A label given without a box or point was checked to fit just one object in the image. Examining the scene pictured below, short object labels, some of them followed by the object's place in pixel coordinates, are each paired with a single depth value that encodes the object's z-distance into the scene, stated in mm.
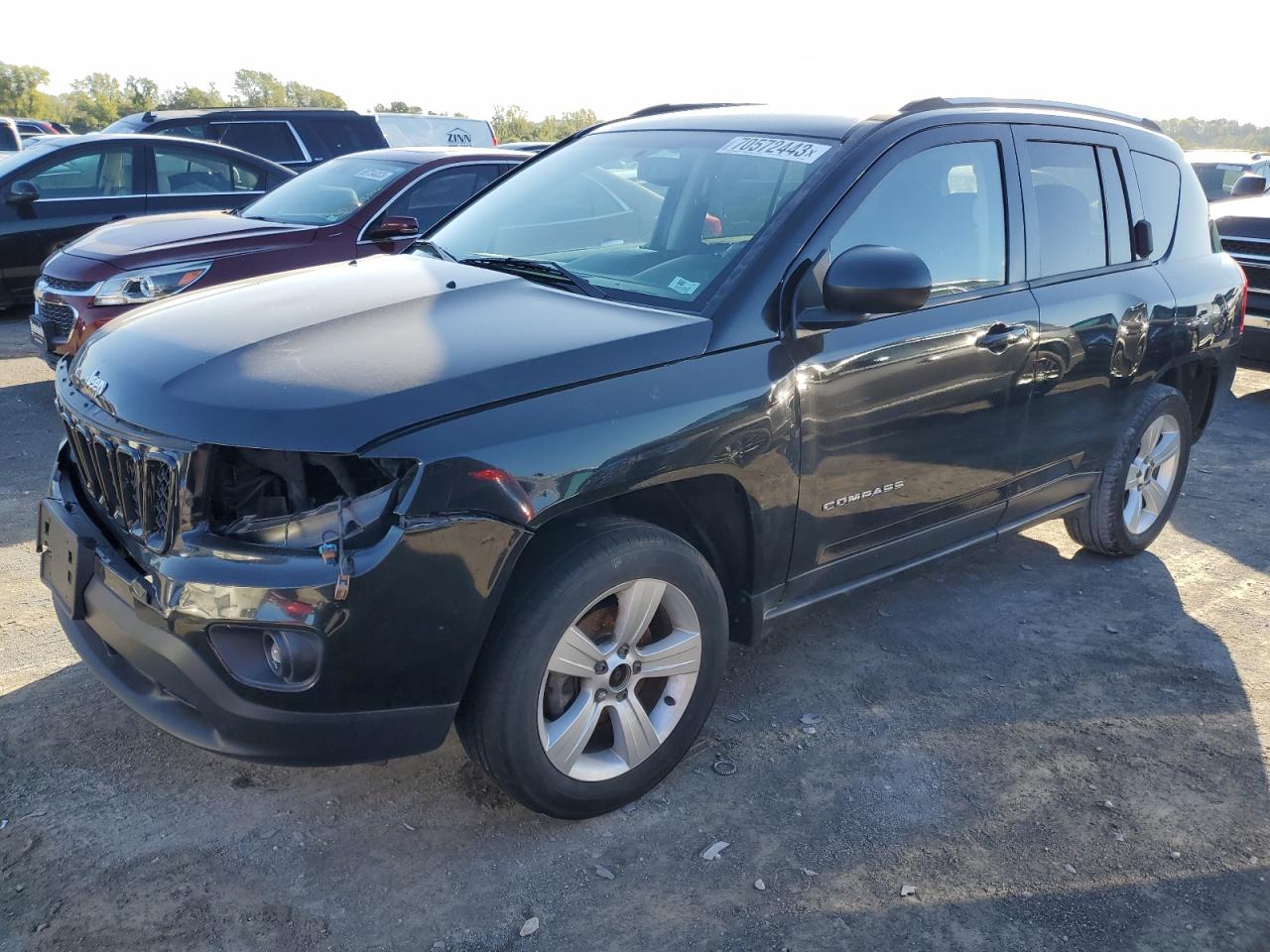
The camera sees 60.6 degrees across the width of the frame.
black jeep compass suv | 2455
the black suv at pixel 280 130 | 12844
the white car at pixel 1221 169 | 12562
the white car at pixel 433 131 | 15031
